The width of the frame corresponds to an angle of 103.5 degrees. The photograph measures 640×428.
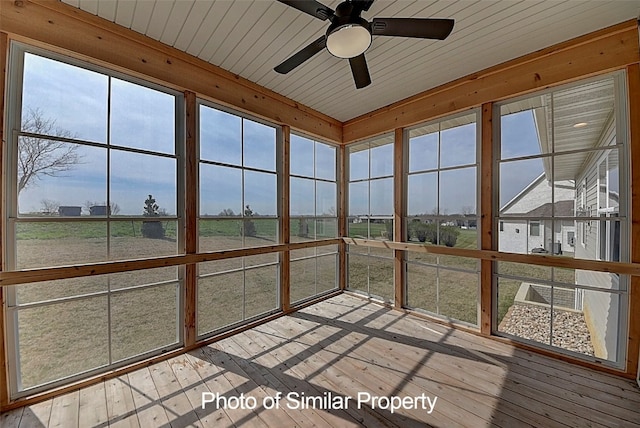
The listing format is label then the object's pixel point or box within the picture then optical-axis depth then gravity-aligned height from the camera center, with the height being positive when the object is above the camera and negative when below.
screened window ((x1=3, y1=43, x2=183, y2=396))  1.83 +0.02
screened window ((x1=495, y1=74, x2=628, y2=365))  2.20 +0.01
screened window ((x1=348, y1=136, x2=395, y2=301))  3.80 +0.01
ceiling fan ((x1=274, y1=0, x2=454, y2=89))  1.48 +1.16
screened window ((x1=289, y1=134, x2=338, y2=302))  3.71 +0.02
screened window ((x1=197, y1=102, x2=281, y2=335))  2.74 +0.00
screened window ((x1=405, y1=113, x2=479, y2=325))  2.97 +0.01
